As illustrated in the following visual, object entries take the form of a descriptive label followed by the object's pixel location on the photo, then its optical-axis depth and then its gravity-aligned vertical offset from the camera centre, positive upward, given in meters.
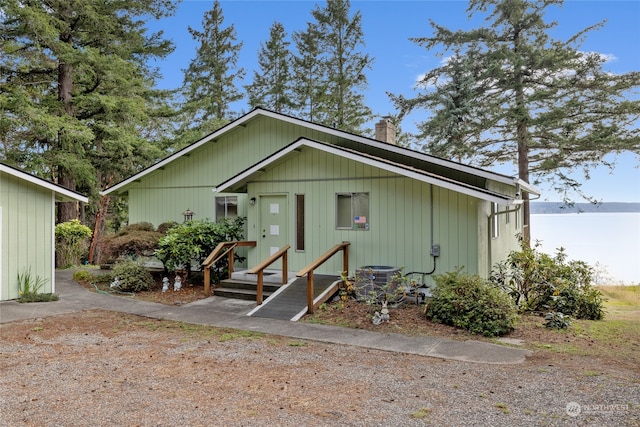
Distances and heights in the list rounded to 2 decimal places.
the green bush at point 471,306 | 7.05 -1.56
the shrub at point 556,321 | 7.58 -1.89
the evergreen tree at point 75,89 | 15.45 +5.60
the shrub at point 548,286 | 9.20 -1.56
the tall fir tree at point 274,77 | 25.91 +8.90
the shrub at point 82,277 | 12.85 -1.75
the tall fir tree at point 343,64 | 24.53 +9.05
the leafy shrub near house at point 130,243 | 11.60 -0.66
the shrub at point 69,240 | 16.62 -0.80
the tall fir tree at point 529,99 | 17.81 +5.22
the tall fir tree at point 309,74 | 25.08 +8.72
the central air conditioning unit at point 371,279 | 8.65 -1.27
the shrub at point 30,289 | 9.52 -1.57
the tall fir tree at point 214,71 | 25.58 +9.16
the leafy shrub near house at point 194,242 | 10.93 -0.61
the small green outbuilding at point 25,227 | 9.21 -0.16
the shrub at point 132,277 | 11.21 -1.55
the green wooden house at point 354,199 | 8.87 +0.46
